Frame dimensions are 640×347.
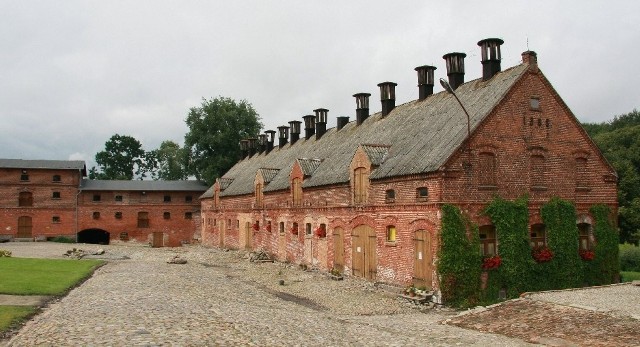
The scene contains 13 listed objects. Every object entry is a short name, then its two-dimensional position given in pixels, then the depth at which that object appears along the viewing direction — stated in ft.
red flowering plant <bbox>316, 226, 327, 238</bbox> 93.38
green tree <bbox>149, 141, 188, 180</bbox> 229.08
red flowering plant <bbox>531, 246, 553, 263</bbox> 67.87
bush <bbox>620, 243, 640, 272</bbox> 127.85
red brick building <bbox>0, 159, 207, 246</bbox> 172.65
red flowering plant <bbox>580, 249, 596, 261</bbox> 72.08
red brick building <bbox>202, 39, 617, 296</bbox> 66.59
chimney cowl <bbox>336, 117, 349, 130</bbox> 124.77
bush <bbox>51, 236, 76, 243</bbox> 173.19
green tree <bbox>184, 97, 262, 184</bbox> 200.75
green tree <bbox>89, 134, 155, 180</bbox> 319.88
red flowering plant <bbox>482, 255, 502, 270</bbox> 64.64
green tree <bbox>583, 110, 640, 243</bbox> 134.10
